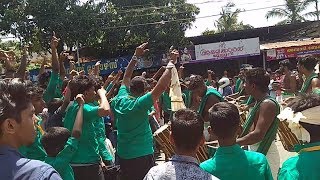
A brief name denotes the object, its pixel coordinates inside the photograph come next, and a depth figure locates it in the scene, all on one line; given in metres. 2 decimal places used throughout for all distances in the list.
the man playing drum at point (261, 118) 2.72
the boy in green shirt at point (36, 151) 2.52
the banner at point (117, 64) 18.41
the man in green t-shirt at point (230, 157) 1.94
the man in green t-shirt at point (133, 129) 3.28
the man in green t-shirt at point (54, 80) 3.83
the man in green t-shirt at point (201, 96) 3.54
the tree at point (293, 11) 27.62
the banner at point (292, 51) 17.49
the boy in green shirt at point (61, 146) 2.33
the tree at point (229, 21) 27.73
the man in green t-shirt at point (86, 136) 2.97
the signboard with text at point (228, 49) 17.54
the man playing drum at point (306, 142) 1.76
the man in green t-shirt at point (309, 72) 4.39
